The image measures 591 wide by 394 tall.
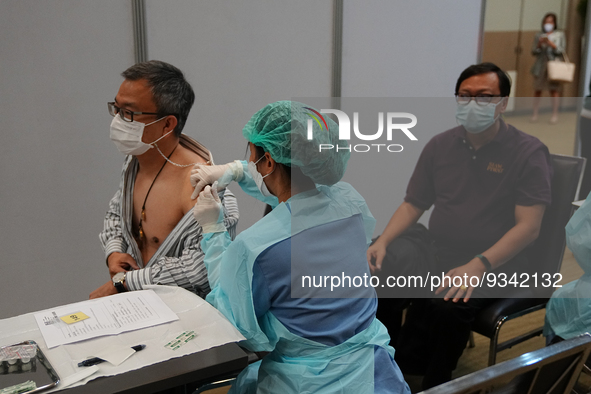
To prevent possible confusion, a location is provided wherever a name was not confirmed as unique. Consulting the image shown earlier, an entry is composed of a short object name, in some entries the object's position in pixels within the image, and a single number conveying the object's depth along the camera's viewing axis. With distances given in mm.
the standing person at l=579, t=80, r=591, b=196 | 3141
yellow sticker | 1261
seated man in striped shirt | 1663
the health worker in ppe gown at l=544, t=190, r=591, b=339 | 1705
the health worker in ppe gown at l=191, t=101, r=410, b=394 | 1188
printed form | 1199
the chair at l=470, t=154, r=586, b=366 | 1863
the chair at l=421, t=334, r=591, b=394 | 882
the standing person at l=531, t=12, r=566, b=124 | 6637
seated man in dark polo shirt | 1971
